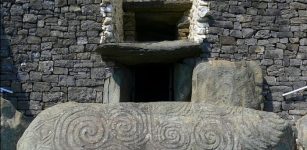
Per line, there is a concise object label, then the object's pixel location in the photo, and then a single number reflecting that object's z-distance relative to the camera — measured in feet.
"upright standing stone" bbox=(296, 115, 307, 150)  23.77
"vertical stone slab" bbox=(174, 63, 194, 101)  28.66
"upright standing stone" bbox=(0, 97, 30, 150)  23.43
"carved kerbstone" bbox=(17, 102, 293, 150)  15.78
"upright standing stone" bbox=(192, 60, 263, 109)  26.53
